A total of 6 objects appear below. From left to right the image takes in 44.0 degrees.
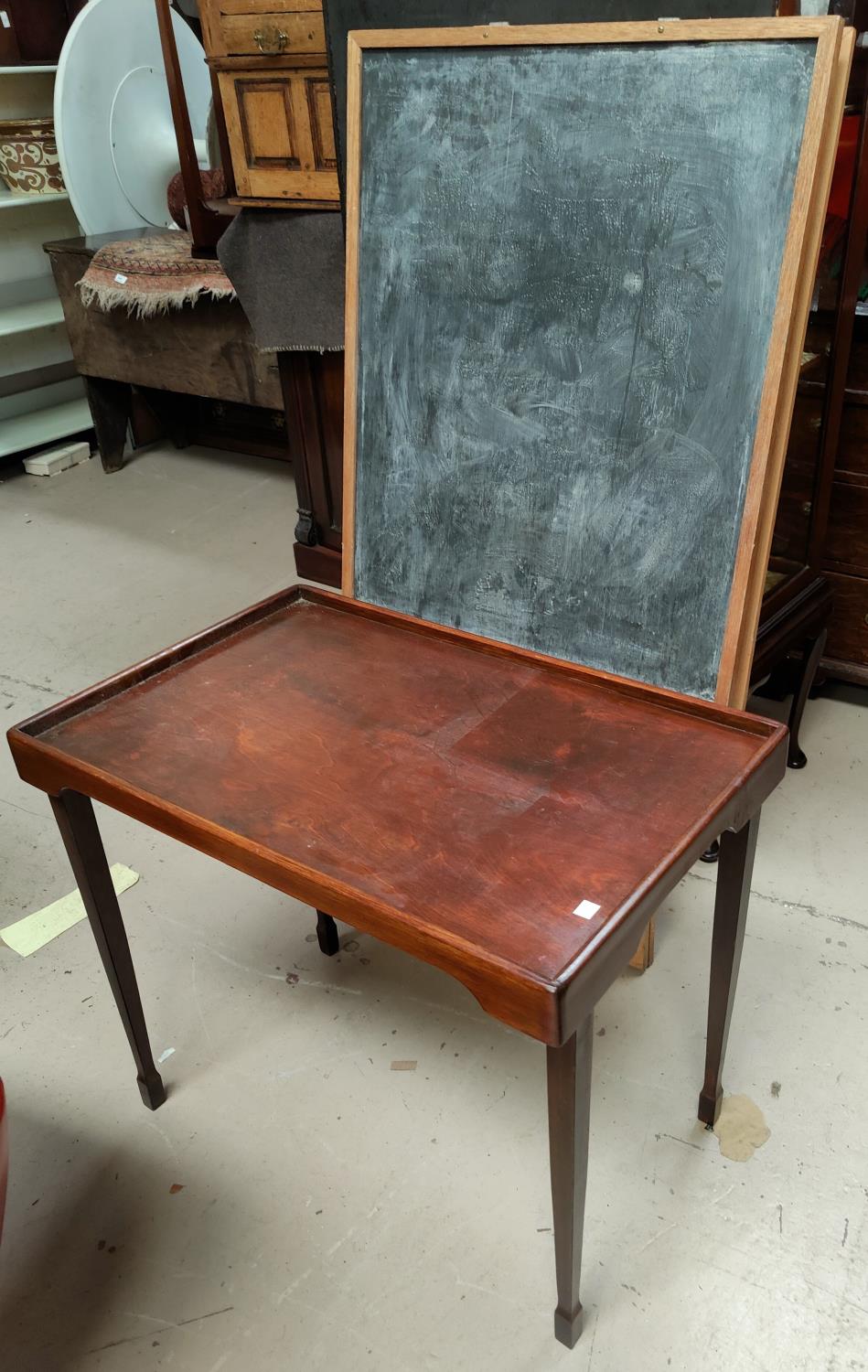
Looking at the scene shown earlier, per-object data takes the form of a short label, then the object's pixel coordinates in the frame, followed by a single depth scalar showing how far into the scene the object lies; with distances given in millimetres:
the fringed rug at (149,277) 3182
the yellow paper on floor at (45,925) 1920
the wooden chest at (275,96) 2303
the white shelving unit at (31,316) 3900
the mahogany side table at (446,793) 999
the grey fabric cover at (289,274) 2555
